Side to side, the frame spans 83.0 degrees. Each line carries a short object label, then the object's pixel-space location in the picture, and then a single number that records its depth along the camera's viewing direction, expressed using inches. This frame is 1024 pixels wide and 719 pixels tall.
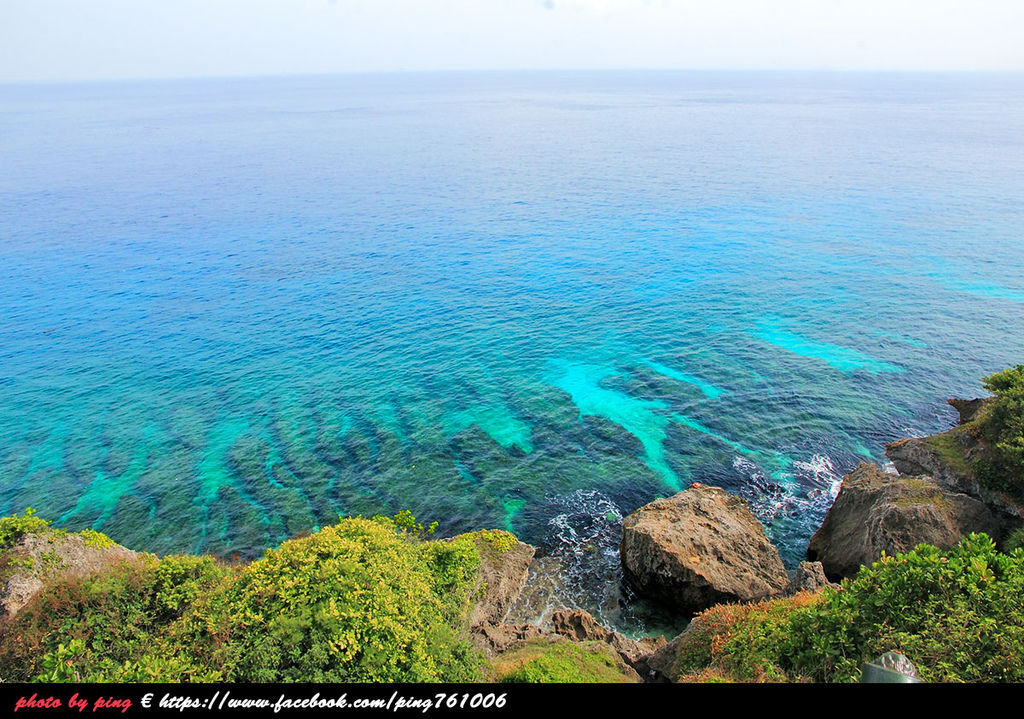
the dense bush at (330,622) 979.3
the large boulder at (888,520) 1457.9
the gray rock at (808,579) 1408.7
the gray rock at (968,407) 2005.4
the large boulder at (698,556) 1539.1
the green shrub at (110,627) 950.4
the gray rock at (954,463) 1523.1
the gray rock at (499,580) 1473.9
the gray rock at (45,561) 1224.8
